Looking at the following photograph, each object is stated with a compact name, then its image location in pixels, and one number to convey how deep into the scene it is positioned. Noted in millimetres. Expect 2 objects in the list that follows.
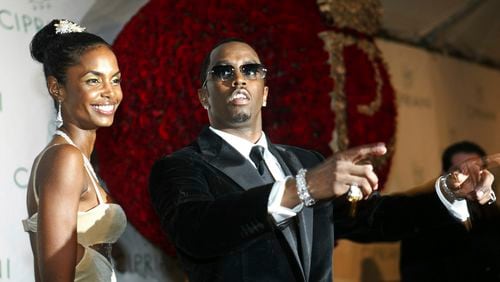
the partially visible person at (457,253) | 3874
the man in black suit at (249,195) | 2505
